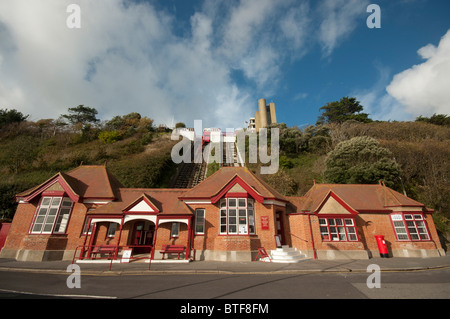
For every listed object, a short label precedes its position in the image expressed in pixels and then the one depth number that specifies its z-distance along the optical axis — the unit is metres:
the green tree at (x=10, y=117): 45.69
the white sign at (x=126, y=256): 12.88
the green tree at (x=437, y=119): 40.12
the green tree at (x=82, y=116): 55.00
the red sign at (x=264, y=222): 15.12
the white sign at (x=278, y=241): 14.59
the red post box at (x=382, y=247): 15.23
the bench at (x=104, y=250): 13.44
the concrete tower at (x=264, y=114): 79.31
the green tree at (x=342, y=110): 49.12
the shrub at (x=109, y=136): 46.47
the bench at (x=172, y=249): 13.76
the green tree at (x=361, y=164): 22.97
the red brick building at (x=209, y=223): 14.48
